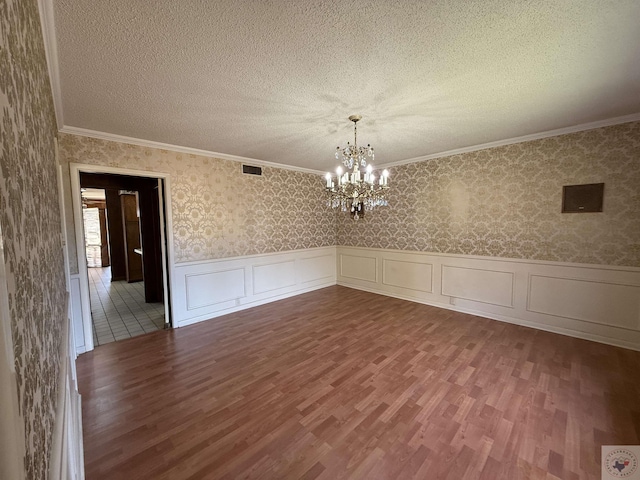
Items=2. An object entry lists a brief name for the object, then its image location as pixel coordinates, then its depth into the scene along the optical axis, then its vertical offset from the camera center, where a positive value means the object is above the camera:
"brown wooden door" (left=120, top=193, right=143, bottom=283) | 6.68 -0.35
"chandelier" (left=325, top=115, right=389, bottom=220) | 2.75 +0.36
